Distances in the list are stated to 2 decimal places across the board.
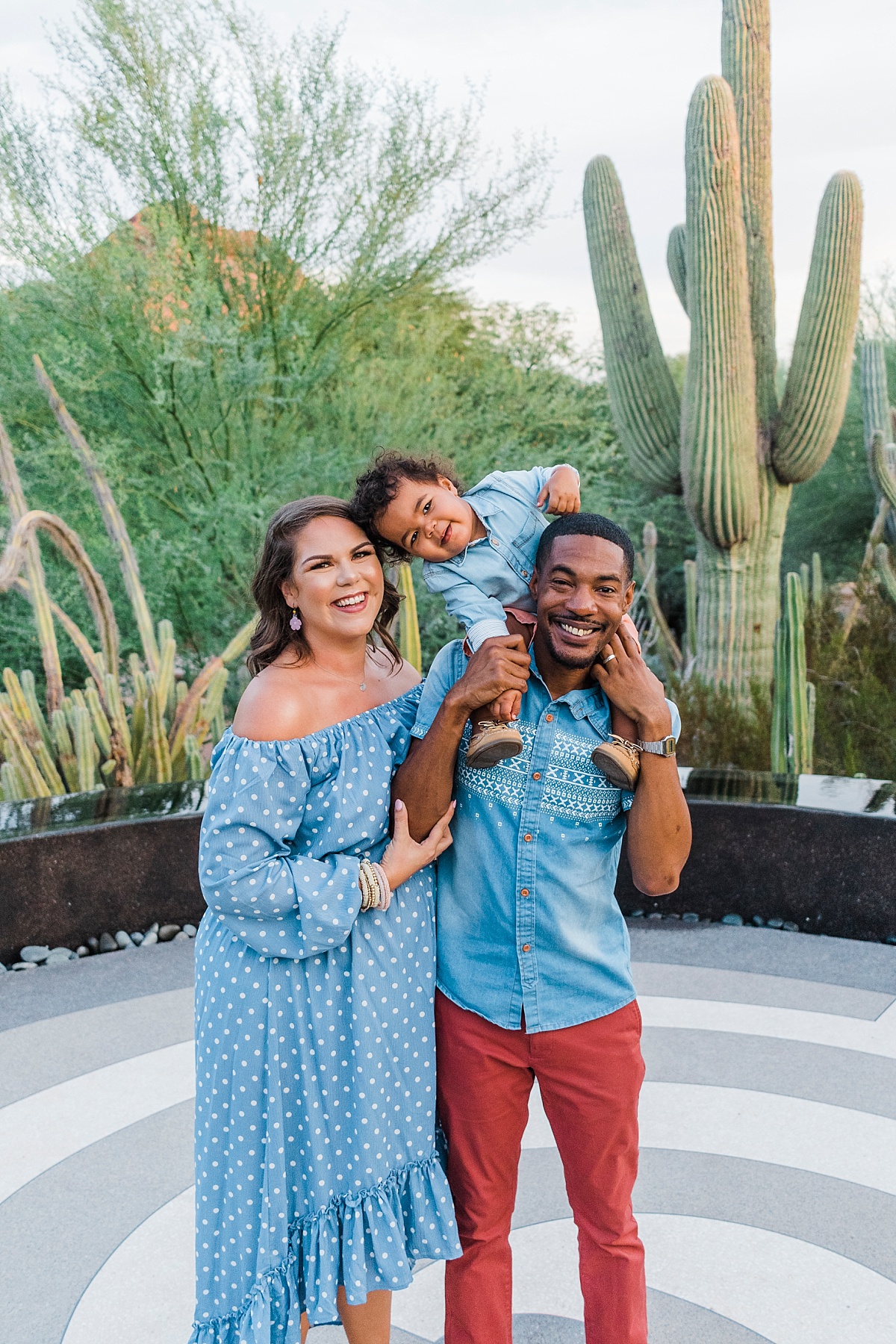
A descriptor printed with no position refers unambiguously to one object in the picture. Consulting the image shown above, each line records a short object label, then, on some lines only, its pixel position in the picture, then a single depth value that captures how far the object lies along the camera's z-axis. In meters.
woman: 1.87
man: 1.82
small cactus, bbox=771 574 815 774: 5.50
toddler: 2.16
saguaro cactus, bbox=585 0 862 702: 7.68
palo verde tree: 10.24
